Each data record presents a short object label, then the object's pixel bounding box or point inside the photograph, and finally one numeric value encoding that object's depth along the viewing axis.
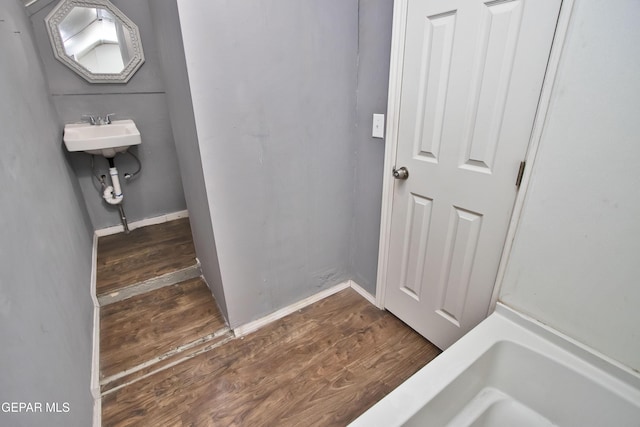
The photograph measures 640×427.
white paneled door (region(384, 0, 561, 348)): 1.02
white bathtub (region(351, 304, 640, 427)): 0.88
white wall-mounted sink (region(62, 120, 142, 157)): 2.26
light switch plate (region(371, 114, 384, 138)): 1.58
